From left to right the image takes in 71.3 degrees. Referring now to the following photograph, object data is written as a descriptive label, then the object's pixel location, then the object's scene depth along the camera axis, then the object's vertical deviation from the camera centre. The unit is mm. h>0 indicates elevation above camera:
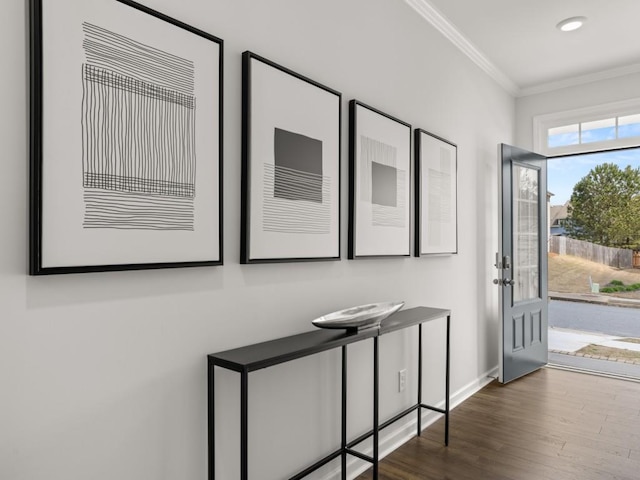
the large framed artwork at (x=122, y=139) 1156 +311
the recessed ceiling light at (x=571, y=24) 3090 +1542
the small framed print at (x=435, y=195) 2793 +320
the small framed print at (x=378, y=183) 2238 +325
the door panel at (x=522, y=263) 3688 -179
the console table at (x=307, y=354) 1431 -400
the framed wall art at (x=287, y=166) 1694 +326
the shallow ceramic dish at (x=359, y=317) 1821 -319
